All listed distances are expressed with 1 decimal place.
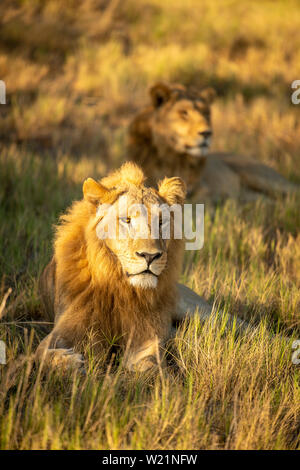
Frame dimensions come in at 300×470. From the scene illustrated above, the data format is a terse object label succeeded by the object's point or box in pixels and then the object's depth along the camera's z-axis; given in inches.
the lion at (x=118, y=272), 287.0
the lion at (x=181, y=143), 645.9
